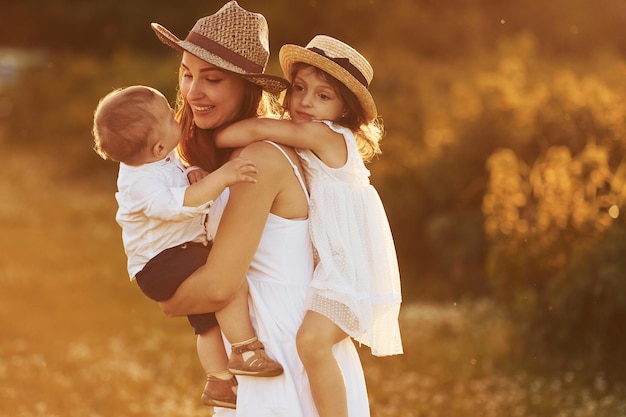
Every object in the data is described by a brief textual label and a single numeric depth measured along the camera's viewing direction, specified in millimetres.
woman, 5253
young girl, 5370
